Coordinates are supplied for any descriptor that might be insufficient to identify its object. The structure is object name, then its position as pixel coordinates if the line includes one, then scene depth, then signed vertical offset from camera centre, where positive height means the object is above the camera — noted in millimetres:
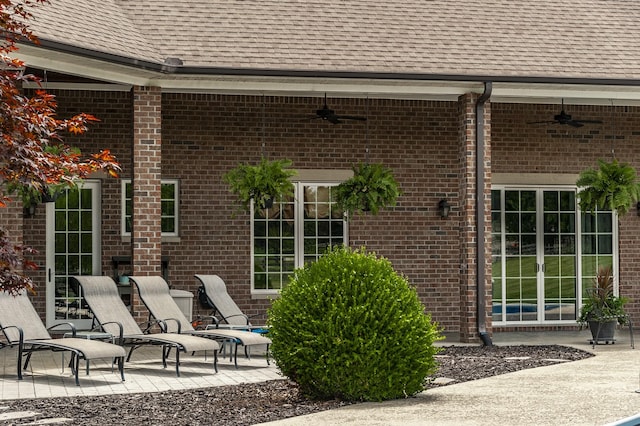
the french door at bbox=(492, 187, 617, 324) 17078 -200
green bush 8797 -745
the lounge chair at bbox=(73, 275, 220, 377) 11135 -874
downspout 14188 +331
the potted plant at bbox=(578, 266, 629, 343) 14359 -928
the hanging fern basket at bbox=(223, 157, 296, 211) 14211 +777
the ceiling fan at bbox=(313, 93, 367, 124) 15844 +1831
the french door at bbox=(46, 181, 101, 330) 15453 -51
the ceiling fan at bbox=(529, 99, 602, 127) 16406 +1850
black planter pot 14344 -1167
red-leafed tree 6254 +540
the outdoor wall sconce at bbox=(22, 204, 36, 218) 15133 +408
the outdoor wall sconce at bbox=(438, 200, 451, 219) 16734 +510
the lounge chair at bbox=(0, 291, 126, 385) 10219 -961
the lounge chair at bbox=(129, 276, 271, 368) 12016 -782
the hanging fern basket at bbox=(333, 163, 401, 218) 14680 +705
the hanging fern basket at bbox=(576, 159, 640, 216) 15000 +762
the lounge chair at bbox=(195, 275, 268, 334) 13477 -777
